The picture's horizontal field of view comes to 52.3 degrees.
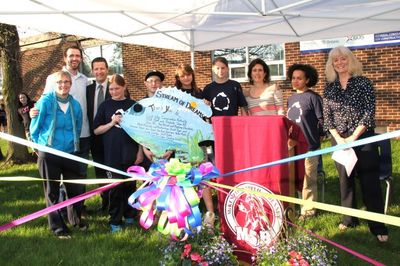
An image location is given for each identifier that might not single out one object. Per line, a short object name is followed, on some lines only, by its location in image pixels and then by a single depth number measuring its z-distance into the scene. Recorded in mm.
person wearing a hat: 4801
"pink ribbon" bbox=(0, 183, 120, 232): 2791
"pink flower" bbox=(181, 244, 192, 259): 3020
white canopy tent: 4438
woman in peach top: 4598
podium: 3158
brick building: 9602
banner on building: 9375
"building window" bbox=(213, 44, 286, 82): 11305
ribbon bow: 2709
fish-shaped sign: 3873
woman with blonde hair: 3881
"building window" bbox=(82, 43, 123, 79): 15039
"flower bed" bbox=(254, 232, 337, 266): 2784
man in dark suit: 4875
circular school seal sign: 3189
